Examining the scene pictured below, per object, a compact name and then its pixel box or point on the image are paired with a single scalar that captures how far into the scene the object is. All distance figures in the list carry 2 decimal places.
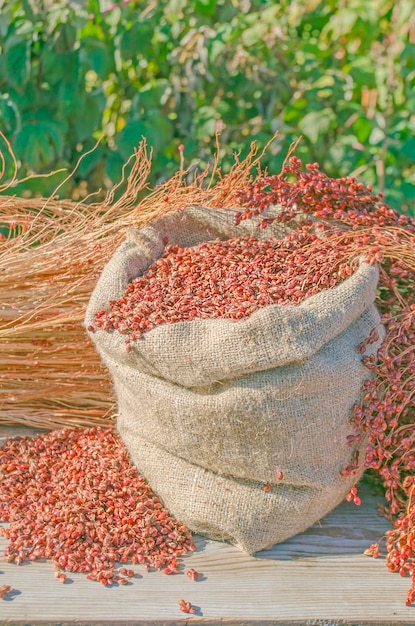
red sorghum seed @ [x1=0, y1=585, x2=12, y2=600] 1.16
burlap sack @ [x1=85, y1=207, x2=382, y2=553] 1.17
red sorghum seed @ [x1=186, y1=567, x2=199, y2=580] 1.19
